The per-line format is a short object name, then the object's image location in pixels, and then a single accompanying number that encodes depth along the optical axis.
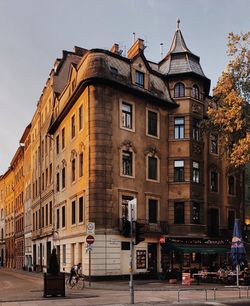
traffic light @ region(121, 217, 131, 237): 13.35
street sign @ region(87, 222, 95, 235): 18.70
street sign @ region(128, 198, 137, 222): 13.30
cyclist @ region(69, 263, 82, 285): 19.31
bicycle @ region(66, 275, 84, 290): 18.97
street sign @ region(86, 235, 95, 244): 18.53
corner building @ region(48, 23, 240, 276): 23.00
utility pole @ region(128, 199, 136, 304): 13.25
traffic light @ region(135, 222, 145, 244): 13.43
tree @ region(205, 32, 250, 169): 21.46
